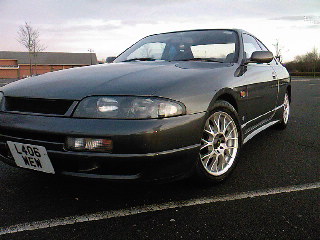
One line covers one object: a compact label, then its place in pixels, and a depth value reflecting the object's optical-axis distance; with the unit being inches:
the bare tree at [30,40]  1674.0
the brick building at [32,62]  2175.2
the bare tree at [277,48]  2442.2
